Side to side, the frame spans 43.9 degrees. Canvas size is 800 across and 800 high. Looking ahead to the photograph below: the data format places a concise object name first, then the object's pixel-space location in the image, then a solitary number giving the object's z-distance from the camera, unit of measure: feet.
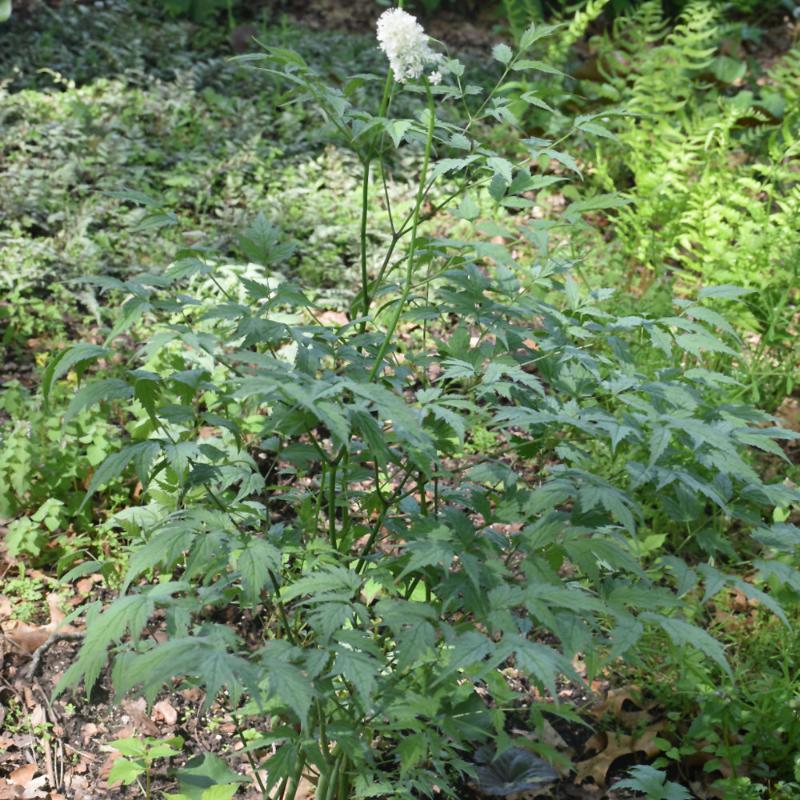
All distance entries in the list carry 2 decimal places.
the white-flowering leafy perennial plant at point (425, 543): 5.70
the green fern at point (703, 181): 13.23
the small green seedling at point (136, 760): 7.48
